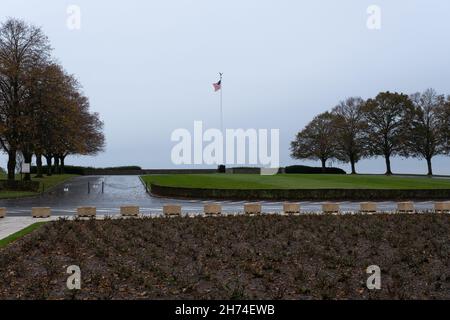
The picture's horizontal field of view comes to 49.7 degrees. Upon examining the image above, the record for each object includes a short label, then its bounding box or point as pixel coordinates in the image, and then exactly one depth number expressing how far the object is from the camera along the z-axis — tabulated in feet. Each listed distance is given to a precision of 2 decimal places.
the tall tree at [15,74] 145.13
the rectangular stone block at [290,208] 80.43
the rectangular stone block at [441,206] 85.20
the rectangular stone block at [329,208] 82.23
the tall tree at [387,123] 252.21
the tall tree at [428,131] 238.48
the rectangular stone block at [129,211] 77.15
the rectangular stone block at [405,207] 85.10
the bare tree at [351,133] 259.60
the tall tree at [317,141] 283.16
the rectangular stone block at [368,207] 84.53
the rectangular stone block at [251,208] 79.36
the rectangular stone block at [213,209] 77.51
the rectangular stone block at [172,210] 77.51
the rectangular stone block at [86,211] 75.51
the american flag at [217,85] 211.74
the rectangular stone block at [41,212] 77.71
